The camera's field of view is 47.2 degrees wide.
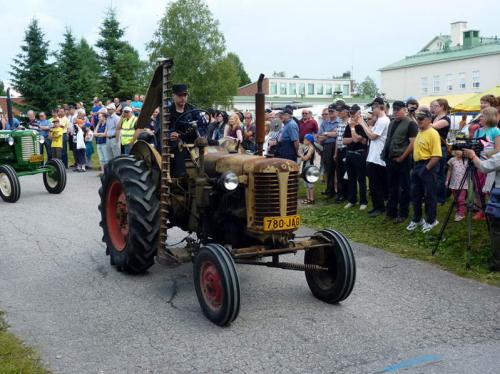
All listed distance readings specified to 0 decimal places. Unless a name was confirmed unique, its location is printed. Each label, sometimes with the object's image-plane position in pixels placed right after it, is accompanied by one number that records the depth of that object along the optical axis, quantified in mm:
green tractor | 12695
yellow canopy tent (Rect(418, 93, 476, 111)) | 24453
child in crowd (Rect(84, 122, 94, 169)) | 17447
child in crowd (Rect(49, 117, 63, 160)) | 16094
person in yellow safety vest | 14133
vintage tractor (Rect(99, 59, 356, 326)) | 5203
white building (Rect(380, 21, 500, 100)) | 57094
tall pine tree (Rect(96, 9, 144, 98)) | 37750
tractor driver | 6281
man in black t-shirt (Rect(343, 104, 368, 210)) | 9969
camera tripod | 6598
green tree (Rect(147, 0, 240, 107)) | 62094
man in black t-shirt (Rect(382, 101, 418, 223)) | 8812
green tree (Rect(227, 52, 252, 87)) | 99419
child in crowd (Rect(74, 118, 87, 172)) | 16750
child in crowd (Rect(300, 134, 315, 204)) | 11242
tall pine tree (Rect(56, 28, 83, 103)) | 35938
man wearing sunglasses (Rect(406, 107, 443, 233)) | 8039
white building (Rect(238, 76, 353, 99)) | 88562
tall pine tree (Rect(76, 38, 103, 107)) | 36309
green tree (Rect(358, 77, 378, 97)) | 100938
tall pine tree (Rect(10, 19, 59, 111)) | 33031
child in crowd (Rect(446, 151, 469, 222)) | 8523
